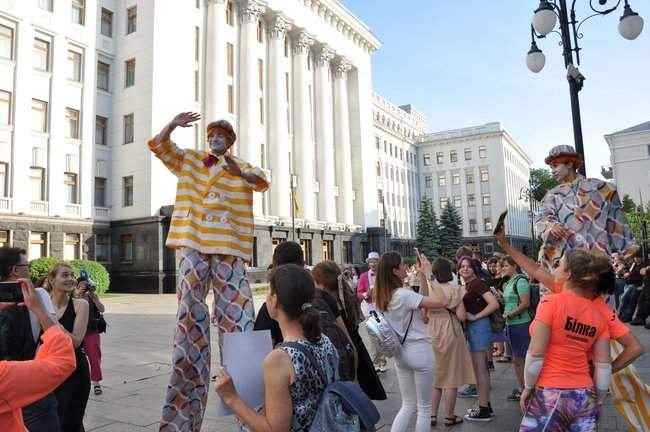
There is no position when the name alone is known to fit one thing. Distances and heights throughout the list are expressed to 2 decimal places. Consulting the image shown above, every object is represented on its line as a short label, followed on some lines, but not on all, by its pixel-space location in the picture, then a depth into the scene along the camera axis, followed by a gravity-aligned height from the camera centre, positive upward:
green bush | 23.20 -0.41
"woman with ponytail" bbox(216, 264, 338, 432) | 2.05 -0.49
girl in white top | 4.18 -0.74
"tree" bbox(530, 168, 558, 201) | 88.53 +12.89
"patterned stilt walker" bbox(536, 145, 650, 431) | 4.14 +0.26
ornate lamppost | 8.74 +4.07
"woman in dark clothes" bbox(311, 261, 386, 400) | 3.61 -0.50
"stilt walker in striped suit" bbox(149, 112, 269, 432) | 3.46 +0.06
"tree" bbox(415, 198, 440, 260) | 60.94 +2.36
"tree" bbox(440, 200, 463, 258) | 61.31 +2.55
